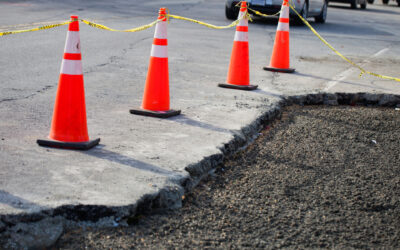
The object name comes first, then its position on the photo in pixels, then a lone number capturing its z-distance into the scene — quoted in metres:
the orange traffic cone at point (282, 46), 7.98
